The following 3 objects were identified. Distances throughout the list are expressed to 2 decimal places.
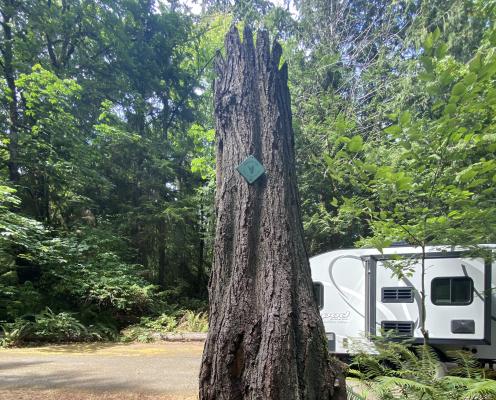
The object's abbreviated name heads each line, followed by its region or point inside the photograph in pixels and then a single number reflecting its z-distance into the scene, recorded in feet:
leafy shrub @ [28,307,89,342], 32.83
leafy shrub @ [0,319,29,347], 30.76
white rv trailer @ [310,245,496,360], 19.34
